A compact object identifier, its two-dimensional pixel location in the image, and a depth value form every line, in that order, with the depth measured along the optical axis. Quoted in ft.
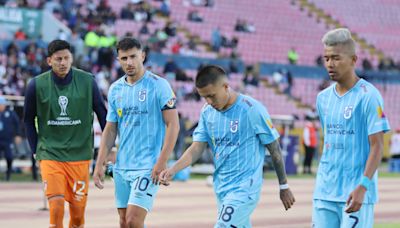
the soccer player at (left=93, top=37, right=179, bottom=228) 60.44
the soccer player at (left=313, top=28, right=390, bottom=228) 45.32
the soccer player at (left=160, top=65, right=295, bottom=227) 52.54
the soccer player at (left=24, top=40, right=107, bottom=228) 65.00
